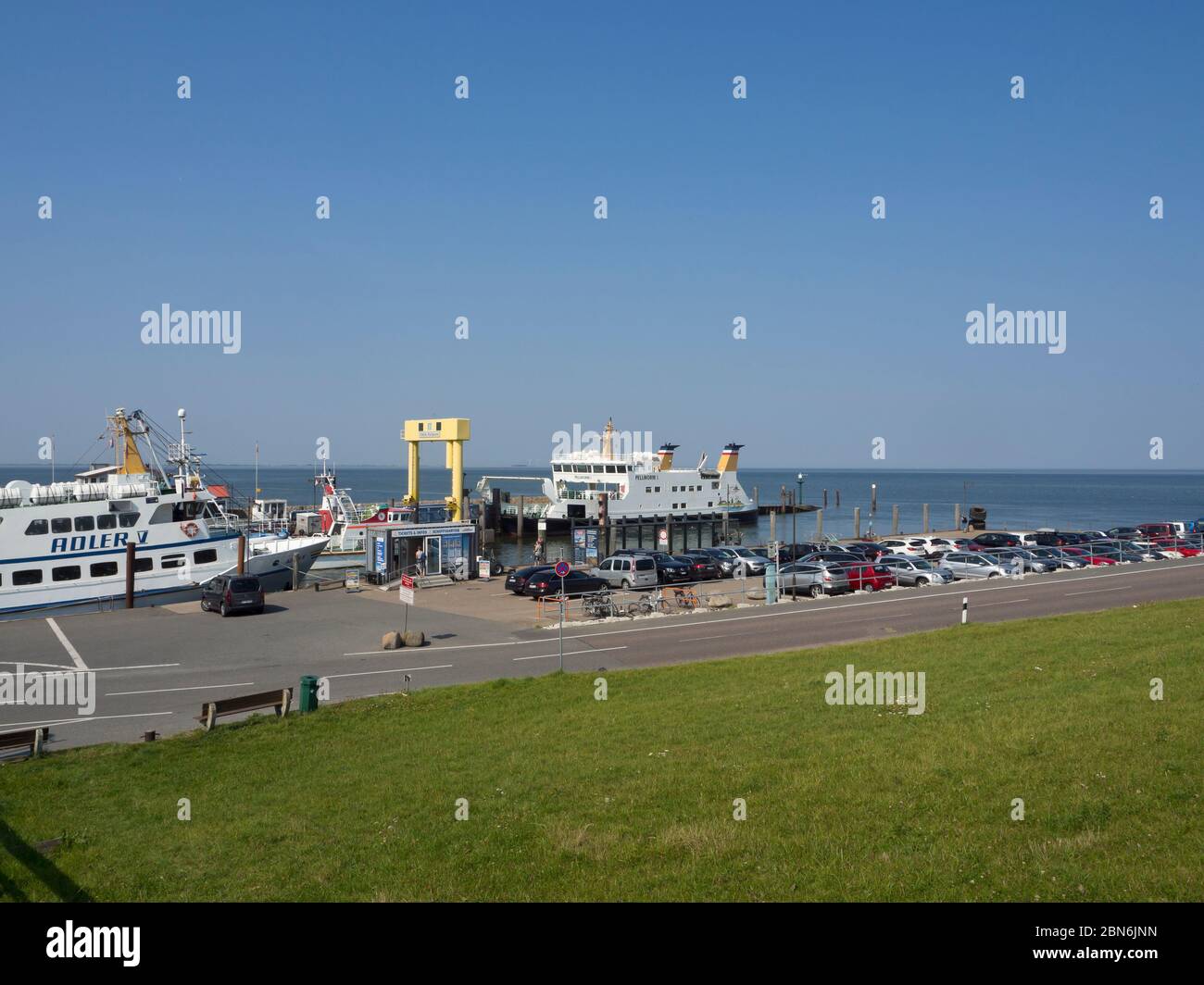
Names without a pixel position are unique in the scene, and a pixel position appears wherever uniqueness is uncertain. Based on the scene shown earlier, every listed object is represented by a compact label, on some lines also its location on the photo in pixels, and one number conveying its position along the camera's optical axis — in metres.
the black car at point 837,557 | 41.62
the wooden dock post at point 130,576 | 35.56
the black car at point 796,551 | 53.07
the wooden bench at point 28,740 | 14.53
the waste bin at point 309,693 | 17.11
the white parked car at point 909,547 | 52.69
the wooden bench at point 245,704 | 16.09
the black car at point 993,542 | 54.47
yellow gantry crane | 63.39
